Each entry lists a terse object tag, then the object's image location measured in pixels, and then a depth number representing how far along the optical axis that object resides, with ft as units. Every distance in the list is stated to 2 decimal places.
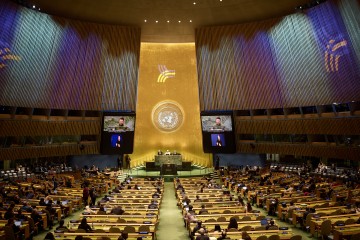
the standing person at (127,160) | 95.93
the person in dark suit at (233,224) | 31.39
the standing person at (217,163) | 90.17
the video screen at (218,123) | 87.51
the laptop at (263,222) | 33.00
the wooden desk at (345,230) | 29.34
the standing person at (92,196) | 50.18
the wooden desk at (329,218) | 33.97
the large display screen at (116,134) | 85.97
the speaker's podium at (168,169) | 82.40
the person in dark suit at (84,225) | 30.89
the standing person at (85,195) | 50.44
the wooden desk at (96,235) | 28.19
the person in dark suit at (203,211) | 37.84
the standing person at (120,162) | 92.94
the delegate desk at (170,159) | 89.71
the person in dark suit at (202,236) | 26.95
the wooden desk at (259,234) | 28.78
